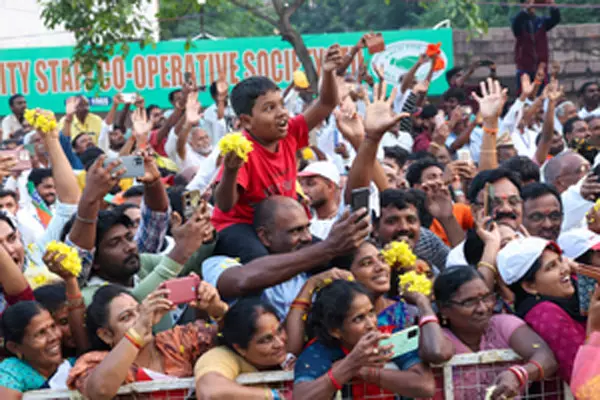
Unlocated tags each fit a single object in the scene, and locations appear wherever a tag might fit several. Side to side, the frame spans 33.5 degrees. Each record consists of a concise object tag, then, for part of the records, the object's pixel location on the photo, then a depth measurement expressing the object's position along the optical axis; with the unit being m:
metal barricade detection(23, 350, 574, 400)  4.25
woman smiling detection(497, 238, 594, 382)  4.52
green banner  14.82
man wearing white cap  6.53
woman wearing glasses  4.36
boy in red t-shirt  4.98
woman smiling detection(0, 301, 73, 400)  4.45
